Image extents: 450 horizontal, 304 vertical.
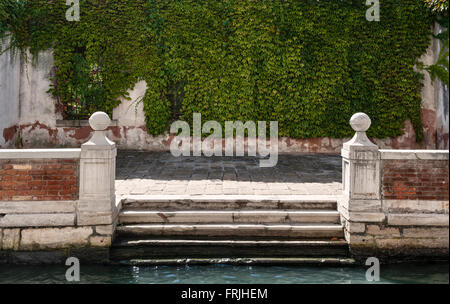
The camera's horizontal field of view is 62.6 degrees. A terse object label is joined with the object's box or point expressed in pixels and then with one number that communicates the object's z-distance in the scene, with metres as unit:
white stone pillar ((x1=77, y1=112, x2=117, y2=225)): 4.23
